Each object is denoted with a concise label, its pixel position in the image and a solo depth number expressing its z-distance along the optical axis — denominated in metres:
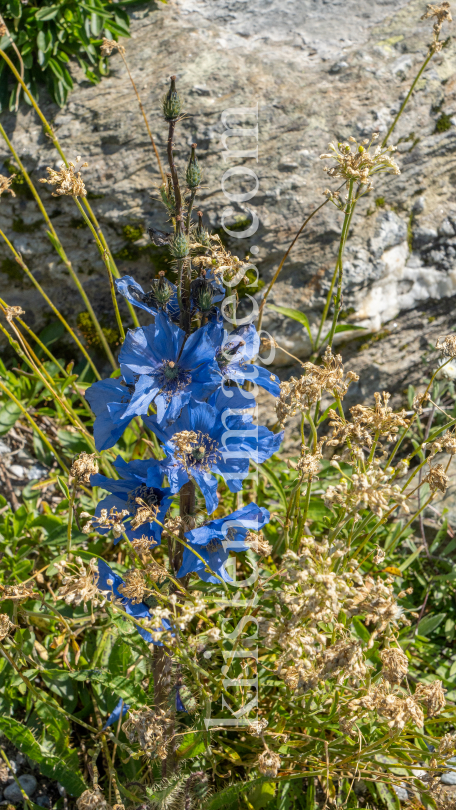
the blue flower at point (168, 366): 1.22
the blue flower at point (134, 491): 1.27
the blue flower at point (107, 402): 1.26
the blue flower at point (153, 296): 1.22
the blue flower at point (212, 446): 1.22
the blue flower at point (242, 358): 1.27
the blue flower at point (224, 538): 1.24
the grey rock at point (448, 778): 1.37
